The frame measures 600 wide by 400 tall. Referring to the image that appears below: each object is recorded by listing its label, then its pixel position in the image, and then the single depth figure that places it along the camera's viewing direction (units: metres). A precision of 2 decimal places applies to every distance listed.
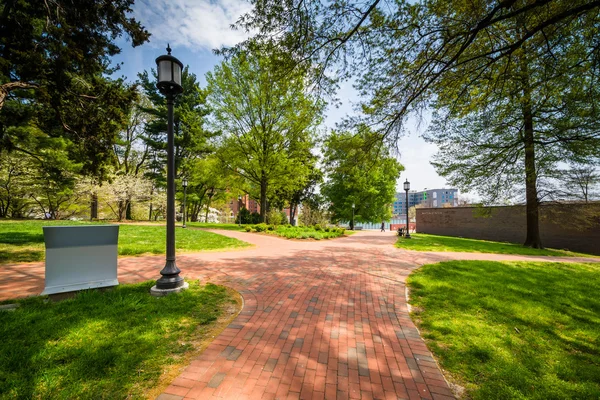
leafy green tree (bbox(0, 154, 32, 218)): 16.38
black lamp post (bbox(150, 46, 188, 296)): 4.14
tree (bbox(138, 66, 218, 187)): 24.21
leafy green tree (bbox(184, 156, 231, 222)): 18.38
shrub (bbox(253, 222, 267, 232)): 16.25
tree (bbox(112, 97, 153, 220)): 25.50
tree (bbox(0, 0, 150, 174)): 6.14
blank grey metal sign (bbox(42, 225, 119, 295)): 3.66
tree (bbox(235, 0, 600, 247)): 4.31
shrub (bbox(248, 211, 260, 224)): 25.50
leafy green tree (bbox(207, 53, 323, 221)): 17.11
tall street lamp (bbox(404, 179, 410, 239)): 16.12
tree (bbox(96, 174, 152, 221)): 22.78
